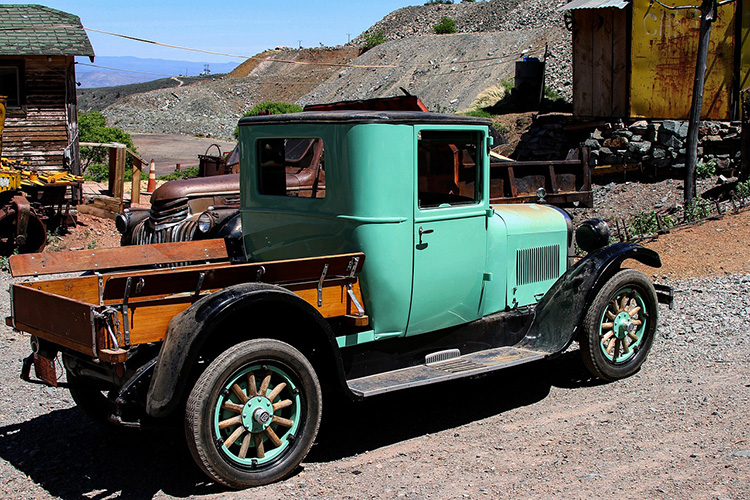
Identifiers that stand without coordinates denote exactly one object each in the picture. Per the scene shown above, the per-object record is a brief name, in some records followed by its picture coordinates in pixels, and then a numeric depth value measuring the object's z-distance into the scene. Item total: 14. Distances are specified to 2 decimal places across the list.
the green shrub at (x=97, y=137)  26.39
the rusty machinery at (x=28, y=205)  12.14
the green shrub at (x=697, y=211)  10.92
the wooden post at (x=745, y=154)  12.12
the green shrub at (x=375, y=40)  60.74
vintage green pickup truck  3.91
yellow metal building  15.45
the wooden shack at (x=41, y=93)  15.90
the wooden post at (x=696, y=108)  11.48
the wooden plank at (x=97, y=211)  16.14
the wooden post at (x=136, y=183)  16.11
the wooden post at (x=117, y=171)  16.23
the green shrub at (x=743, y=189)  11.30
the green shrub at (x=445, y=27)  55.69
